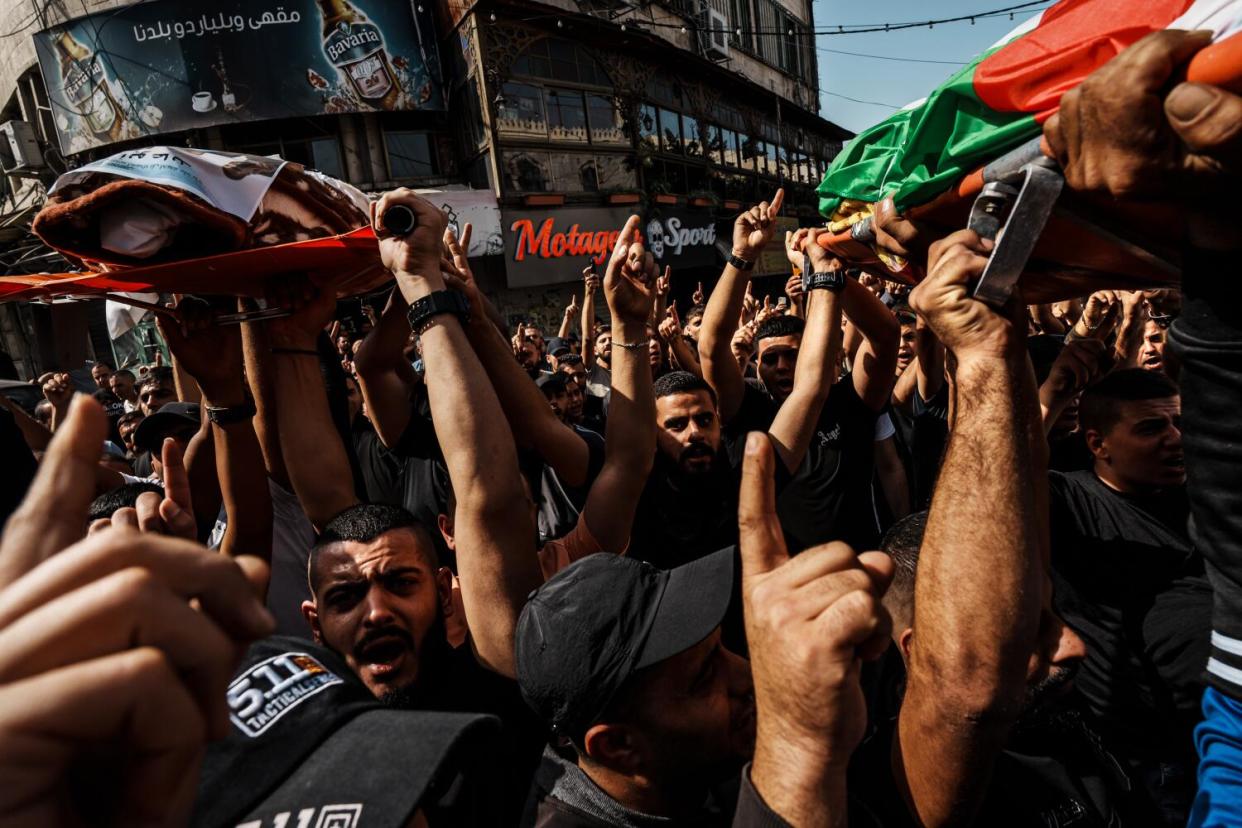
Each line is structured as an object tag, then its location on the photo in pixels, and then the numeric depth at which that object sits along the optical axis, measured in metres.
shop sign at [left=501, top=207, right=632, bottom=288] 13.88
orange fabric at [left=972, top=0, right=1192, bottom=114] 1.02
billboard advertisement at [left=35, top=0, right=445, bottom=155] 12.45
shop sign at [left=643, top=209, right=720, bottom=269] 16.44
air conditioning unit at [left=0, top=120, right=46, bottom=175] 13.95
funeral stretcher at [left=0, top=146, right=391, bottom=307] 1.83
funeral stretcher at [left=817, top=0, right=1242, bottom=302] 1.02
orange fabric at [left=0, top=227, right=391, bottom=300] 1.98
